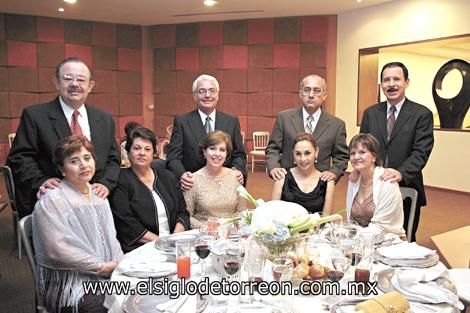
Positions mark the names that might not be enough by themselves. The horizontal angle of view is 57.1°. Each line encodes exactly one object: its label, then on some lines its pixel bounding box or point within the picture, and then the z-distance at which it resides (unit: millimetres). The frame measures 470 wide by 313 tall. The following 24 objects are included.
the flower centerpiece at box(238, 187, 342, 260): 1711
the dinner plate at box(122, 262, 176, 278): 1784
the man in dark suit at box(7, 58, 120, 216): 2648
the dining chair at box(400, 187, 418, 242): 3092
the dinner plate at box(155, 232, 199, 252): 2129
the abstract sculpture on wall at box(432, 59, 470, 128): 7289
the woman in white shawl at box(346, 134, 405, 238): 2757
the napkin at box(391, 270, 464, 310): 1560
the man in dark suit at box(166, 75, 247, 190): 3455
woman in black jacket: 2752
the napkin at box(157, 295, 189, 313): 1507
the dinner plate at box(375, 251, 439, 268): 1926
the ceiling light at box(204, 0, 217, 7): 7953
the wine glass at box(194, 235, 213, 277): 1816
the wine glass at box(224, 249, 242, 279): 1605
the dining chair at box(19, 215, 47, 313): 2191
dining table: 1502
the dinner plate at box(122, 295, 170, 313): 1519
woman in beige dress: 3098
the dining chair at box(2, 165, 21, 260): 4129
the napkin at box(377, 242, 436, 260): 1965
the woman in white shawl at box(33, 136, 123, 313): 2172
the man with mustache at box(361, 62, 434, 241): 3361
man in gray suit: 3416
